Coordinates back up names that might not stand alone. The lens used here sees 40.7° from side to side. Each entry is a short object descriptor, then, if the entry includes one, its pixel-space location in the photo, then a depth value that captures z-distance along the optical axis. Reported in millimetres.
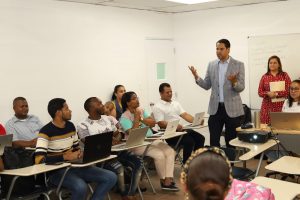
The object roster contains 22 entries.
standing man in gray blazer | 5461
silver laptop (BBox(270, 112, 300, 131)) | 4305
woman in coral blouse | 6266
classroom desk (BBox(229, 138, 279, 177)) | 3825
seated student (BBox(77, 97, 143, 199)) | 4617
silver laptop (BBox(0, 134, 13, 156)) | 4203
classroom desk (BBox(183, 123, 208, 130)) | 5535
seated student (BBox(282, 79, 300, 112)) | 5141
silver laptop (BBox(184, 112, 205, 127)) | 5602
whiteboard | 6809
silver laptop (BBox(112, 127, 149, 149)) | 4402
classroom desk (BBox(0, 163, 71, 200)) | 3455
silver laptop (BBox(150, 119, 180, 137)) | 5016
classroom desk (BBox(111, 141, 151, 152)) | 4384
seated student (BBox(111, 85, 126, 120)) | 6264
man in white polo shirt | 5812
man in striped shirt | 3914
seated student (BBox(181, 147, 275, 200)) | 1297
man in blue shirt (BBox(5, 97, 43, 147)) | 5000
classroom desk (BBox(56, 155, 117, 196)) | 3764
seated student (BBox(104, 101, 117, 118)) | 6090
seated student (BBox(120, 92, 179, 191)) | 5105
